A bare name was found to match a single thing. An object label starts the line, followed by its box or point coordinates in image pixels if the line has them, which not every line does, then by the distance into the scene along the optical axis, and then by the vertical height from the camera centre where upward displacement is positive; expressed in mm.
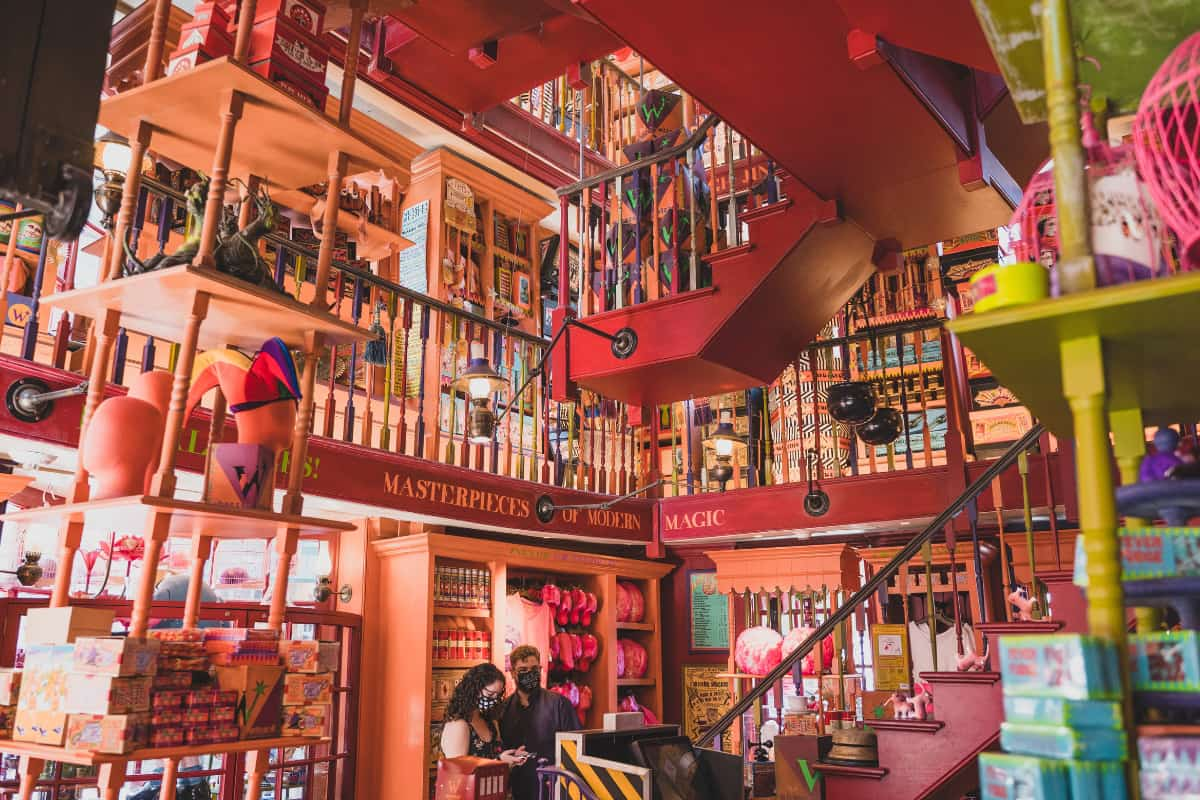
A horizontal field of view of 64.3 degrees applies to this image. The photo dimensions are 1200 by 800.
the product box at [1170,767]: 1210 -171
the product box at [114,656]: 2137 -79
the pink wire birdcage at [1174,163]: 1461 +728
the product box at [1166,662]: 1295 -41
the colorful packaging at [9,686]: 2379 -162
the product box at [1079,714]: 1252 -107
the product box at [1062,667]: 1262 -49
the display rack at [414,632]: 6316 -59
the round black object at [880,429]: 6082 +1239
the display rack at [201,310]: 2350 +832
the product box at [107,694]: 2119 -162
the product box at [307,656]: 2570 -90
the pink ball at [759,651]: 6508 -160
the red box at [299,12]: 2766 +1759
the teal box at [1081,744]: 1251 -146
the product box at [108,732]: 2105 -244
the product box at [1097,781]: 1238 -191
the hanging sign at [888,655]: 7488 -206
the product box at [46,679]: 2232 -138
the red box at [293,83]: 2660 +1500
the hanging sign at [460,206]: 8797 +3787
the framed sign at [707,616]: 8195 +88
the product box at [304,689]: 2547 -175
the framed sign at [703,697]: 8078 -588
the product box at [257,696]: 2395 -185
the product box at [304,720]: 2525 -257
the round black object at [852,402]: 5812 +1344
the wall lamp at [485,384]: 5418 +1407
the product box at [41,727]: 2180 -246
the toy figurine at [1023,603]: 3975 +106
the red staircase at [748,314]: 4914 +1679
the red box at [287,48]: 2688 +1605
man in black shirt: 5574 -512
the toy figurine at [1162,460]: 1593 +282
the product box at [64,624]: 2350 -10
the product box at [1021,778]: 1252 -194
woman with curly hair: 5008 -459
